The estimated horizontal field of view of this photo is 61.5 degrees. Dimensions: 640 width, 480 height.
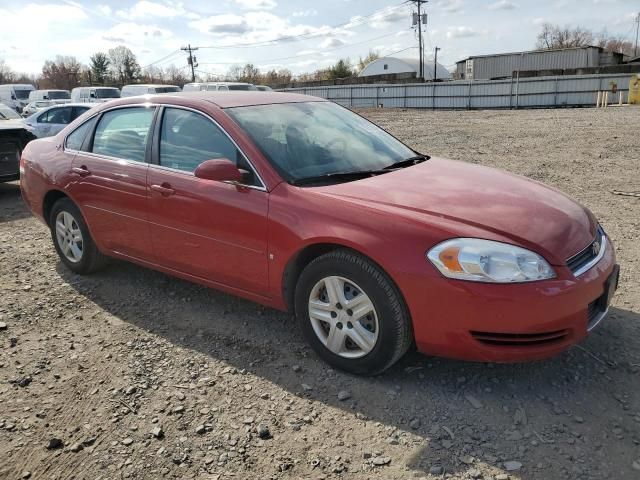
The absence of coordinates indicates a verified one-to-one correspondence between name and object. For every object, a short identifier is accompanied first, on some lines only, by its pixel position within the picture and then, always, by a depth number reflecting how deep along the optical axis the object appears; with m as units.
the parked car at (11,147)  8.59
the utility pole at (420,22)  53.79
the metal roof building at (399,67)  75.25
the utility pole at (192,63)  73.59
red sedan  2.75
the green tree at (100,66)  81.81
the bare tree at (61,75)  81.44
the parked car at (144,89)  23.38
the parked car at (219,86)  23.86
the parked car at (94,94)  27.62
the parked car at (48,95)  32.16
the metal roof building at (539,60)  49.94
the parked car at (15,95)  35.34
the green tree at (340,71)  73.50
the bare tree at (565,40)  88.00
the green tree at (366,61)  93.16
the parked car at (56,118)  11.96
